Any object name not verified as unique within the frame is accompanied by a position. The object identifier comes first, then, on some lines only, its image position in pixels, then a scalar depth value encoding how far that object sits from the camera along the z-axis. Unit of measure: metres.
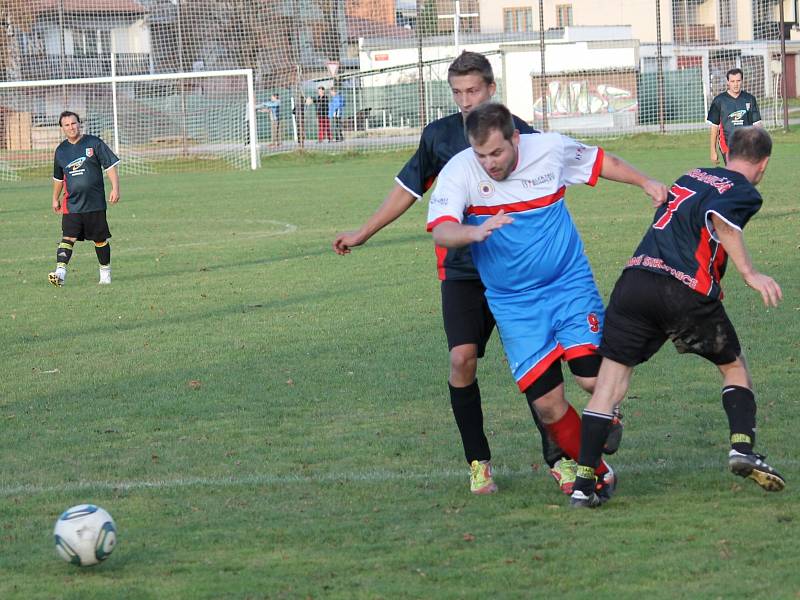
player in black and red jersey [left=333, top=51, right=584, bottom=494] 10.87
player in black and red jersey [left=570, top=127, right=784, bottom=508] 9.80
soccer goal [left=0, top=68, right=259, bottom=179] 74.94
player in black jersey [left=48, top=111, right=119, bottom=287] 27.67
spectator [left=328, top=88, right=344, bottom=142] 80.31
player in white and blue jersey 10.12
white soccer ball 8.90
